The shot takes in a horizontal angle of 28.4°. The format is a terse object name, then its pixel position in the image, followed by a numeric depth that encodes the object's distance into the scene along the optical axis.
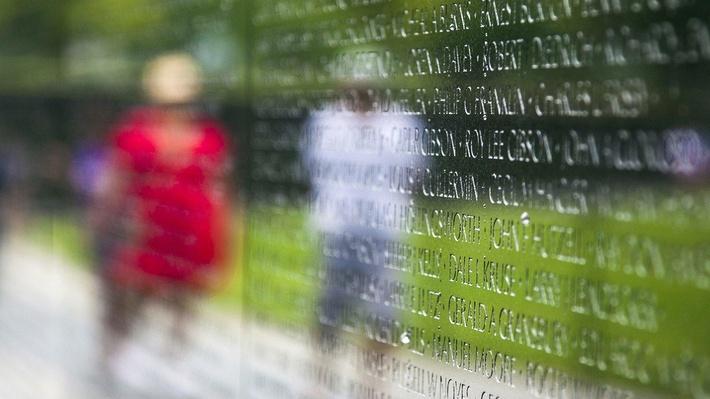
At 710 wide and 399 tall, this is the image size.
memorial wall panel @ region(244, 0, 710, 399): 0.59
